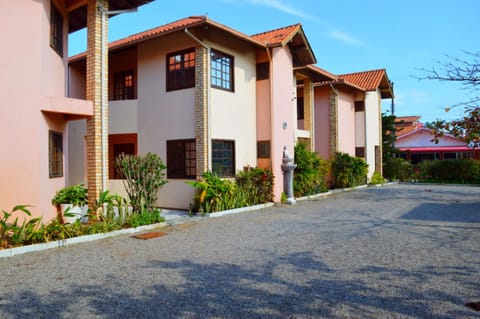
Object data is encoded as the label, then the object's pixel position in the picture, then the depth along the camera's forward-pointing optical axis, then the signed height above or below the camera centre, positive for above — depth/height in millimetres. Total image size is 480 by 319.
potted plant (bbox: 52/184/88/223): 9820 -898
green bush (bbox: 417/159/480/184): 25969 -774
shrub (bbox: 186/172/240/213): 11961 -970
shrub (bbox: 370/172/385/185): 25164 -1187
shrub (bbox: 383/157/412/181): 28438 -625
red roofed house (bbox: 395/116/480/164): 37531 +1286
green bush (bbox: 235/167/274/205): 13828 -782
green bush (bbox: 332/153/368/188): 21188 -474
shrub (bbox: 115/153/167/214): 10344 -369
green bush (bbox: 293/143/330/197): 16750 -436
